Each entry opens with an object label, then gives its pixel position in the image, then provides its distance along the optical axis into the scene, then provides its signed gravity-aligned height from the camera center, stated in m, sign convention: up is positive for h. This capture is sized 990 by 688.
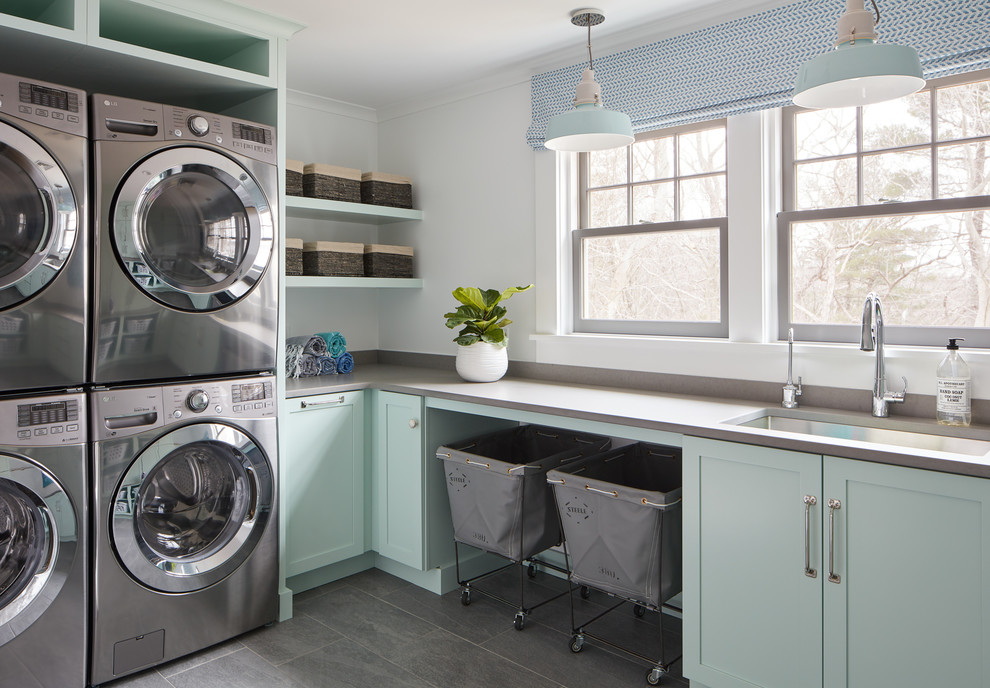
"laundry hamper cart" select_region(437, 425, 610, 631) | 2.76 -0.69
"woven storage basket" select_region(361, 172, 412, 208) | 3.75 +0.76
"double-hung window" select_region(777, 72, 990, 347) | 2.35 +0.40
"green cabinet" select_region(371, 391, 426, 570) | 3.09 -0.67
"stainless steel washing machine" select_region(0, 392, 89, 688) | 2.12 -0.65
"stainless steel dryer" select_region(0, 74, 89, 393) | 2.09 +0.29
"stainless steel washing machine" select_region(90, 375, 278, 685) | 2.32 -0.67
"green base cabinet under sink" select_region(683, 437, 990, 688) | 1.73 -0.66
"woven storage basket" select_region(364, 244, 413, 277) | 3.75 +0.37
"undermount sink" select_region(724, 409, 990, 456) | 2.17 -0.33
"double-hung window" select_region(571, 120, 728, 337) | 2.98 +0.41
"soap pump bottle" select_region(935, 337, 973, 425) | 2.18 -0.19
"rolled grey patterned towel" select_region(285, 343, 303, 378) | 3.44 -0.15
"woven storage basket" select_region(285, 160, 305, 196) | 3.36 +0.73
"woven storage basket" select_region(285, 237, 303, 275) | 3.35 +0.35
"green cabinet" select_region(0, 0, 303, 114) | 2.28 +0.96
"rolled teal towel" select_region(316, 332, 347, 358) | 3.68 -0.07
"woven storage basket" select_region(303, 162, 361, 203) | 3.47 +0.74
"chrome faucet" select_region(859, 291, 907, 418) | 2.31 -0.03
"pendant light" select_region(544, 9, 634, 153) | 2.38 +0.69
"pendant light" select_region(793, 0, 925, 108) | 1.58 +0.59
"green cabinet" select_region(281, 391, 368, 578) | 3.00 -0.66
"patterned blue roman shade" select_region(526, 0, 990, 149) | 2.21 +0.99
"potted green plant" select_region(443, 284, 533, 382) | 3.24 -0.03
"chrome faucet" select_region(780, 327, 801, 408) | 2.52 -0.22
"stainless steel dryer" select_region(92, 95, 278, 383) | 2.29 +0.30
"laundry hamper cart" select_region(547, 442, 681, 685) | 2.33 -0.70
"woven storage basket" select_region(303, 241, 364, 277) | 3.48 +0.35
